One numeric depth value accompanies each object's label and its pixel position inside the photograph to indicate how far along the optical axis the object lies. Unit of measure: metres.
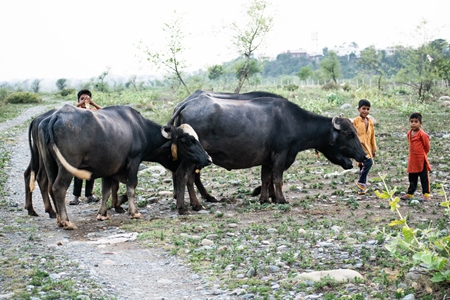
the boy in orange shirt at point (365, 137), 11.61
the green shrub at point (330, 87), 45.90
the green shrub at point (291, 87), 46.16
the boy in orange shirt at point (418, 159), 10.71
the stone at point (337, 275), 6.30
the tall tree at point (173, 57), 28.88
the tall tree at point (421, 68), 33.95
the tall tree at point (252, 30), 27.98
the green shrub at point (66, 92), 57.52
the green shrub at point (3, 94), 50.08
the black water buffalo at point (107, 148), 9.35
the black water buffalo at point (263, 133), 10.91
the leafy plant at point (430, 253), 5.57
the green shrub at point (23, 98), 48.50
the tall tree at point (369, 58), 65.31
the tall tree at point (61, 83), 77.22
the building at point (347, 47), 165.74
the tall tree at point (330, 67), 59.42
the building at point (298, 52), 145.19
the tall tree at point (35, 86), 80.00
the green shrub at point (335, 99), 30.64
